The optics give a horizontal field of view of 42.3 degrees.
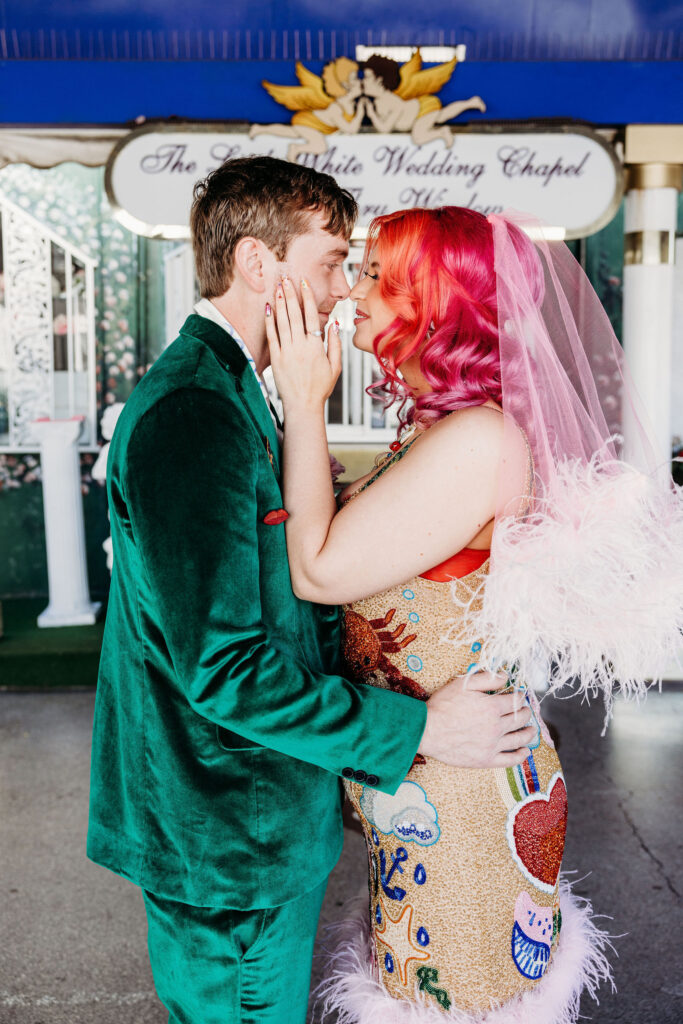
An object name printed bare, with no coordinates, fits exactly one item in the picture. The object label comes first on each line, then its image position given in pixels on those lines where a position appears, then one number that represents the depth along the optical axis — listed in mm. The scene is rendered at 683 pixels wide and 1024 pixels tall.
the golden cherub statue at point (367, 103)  4098
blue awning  3859
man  1200
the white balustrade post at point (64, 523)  5090
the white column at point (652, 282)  4508
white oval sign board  4094
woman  1369
